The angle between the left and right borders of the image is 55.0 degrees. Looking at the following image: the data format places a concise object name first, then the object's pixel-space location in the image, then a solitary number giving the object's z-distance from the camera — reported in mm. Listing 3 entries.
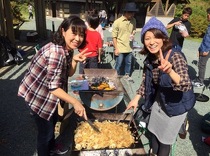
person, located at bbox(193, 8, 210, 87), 6395
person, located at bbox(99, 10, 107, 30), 20355
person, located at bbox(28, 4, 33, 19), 25864
